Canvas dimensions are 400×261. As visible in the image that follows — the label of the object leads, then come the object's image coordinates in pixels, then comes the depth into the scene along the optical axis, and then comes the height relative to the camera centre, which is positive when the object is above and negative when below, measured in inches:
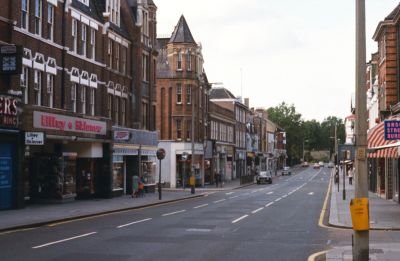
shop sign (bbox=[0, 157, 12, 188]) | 1069.8 -24.1
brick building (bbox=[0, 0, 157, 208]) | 1104.2 +144.7
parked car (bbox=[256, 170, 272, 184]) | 2960.1 -91.8
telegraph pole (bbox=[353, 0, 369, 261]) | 470.3 +41.8
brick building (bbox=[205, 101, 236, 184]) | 2913.4 +96.6
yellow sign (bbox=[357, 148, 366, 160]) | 475.2 +4.7
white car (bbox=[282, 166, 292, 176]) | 4468.5 -92.7
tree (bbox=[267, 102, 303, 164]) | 7012.8 +435.0
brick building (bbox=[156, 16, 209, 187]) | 2458.2 +257.6
